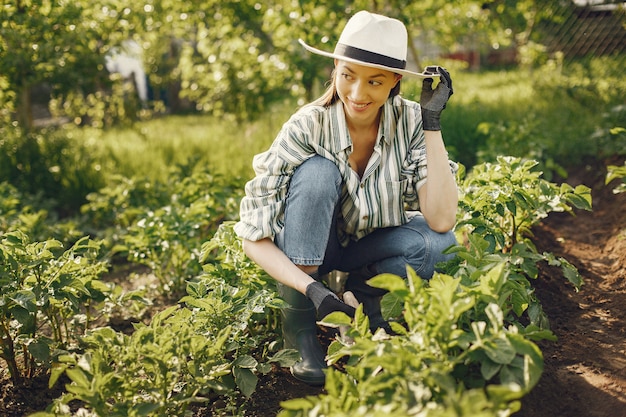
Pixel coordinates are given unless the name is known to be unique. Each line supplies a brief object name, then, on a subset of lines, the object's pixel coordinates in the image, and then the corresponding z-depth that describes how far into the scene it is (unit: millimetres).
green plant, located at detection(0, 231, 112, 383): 2074
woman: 2148
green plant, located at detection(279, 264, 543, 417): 1437
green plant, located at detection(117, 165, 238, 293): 2895
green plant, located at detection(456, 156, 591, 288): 2293
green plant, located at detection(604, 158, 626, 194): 2592
